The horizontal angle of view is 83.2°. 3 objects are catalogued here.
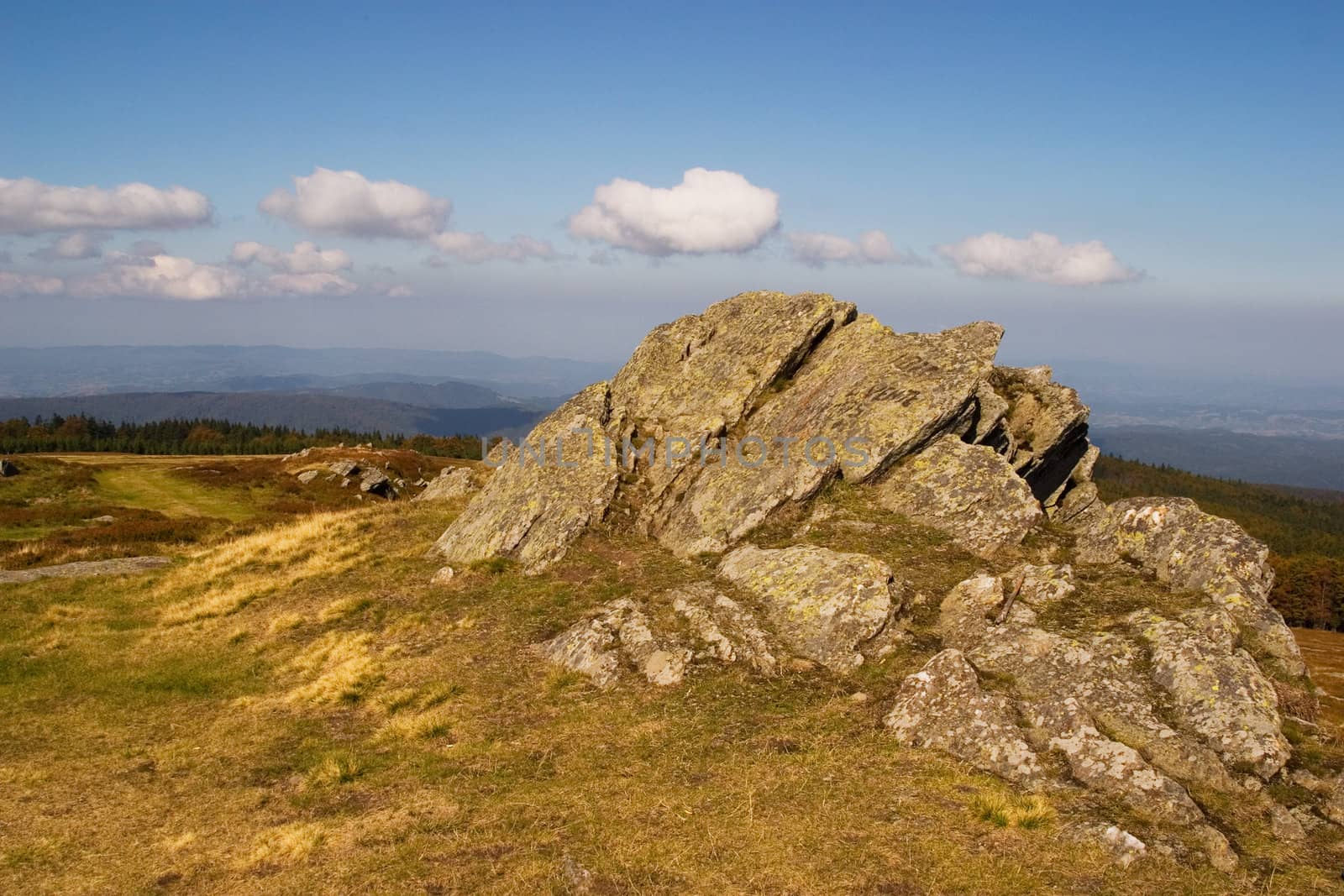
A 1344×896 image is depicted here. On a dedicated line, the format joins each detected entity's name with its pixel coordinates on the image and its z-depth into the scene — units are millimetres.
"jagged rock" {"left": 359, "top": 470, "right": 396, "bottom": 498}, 76000
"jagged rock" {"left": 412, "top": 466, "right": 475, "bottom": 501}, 41219
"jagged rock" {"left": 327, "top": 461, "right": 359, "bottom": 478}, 78625
